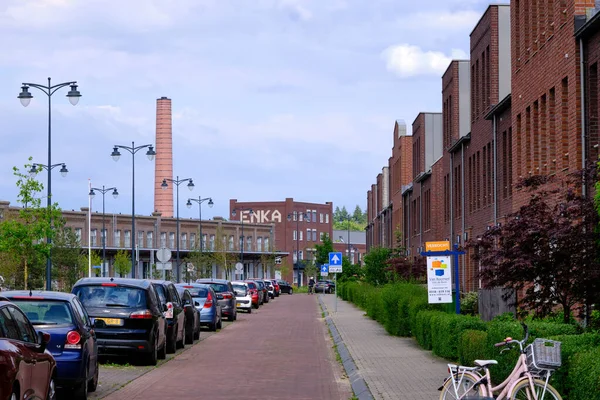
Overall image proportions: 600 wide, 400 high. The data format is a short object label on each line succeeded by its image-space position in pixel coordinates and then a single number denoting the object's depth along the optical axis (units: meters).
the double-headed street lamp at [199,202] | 89.19
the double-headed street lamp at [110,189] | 79.66
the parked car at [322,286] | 111.10
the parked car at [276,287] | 91.62
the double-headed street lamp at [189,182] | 74.31
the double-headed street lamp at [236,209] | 161.00
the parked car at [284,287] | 108.34
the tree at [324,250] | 119.44
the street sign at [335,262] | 53.94
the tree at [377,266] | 55.53
